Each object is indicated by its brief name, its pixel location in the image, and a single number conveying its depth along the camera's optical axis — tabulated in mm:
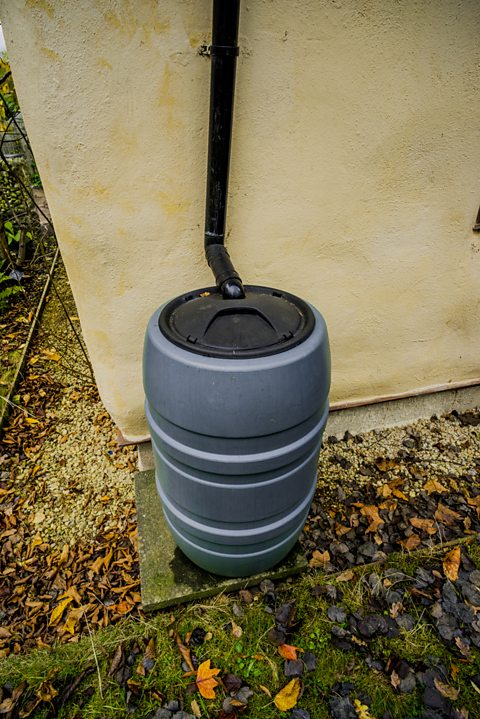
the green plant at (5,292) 4070
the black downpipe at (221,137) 1460
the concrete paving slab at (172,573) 1878
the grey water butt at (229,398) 1304
